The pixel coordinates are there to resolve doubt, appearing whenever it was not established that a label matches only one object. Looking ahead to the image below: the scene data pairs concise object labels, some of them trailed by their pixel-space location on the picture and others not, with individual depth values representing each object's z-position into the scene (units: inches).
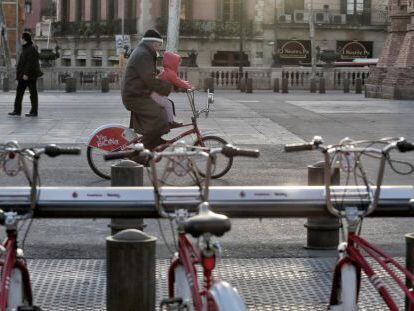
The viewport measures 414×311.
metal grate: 294.2
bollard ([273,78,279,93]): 2093.6
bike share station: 243.6
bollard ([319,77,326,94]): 2018.9
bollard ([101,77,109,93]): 1965.8
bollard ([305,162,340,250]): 371.2
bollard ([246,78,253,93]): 2014.0
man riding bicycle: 528.1
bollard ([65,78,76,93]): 1947.6
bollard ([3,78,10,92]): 1974.7
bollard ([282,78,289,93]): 2018.0
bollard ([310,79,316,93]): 2084.2
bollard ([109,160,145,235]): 335.6
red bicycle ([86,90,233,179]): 534.9
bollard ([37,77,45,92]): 2090.3
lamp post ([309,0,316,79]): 2242.1
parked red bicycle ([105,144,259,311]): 190.1
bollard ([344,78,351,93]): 2088.7
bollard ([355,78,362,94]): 2032.5
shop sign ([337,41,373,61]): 2714.1
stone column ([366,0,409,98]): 1631.4
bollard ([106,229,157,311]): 247.8
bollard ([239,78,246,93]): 2059.4
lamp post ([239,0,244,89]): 2182.7
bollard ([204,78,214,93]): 2042.2
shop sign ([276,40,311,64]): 2684.5
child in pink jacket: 537.6
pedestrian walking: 1012.5
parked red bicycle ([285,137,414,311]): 221.6
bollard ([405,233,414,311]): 253.0
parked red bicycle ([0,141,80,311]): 212.7
